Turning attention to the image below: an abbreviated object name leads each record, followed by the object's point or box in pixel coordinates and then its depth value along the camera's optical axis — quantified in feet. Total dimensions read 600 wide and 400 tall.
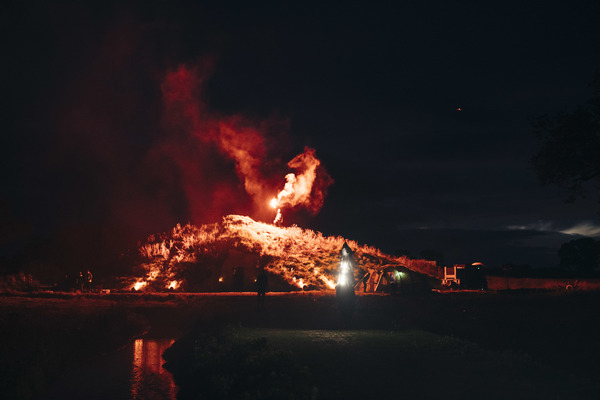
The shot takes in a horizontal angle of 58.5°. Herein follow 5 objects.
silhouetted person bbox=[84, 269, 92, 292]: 181.77
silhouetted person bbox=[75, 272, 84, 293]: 184.44
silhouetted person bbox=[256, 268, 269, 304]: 120.47
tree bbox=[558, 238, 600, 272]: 398.01
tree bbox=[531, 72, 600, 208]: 119.55
